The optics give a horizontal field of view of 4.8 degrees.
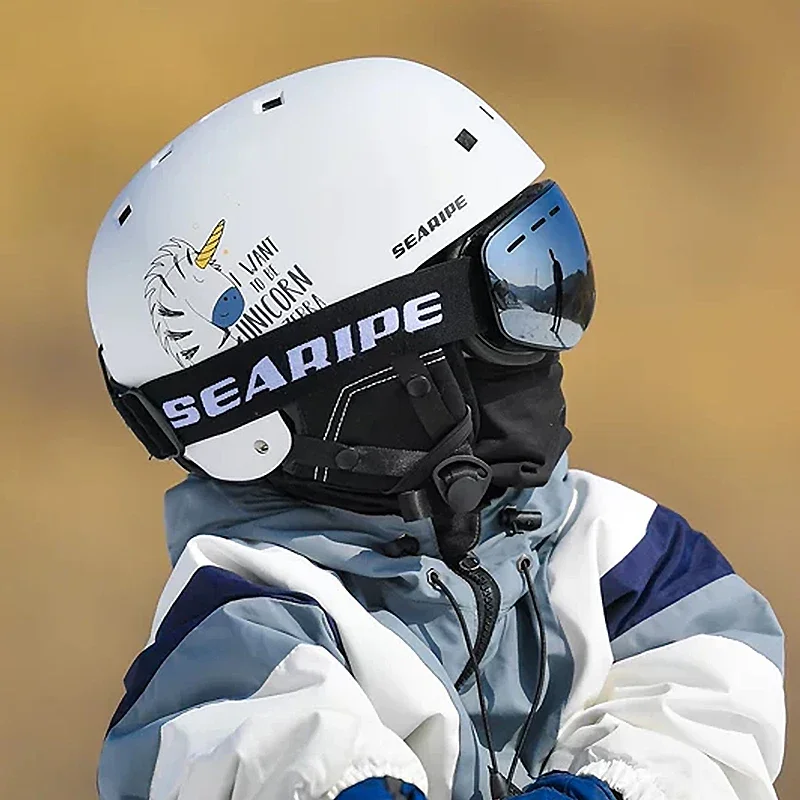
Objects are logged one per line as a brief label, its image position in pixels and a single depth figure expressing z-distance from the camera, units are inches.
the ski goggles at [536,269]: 191.1
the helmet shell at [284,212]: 191.2
